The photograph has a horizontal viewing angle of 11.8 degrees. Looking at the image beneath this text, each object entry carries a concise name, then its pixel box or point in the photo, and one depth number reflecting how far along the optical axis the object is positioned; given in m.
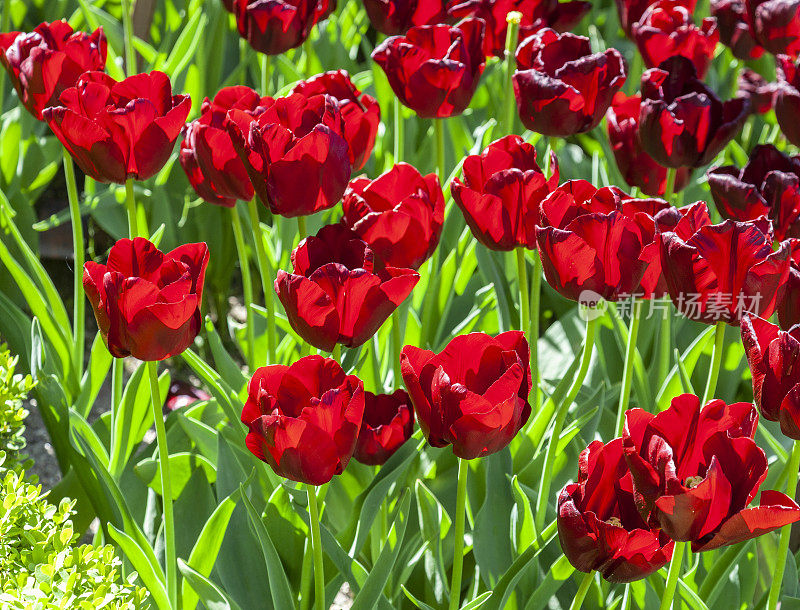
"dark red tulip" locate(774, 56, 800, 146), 2.71
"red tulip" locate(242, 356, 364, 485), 2.28
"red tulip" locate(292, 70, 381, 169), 2.56
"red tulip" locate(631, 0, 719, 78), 2.94
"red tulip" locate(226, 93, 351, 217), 2.45
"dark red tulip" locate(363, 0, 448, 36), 2.81
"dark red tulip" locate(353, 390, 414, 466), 2.44
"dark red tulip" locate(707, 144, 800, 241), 2.55
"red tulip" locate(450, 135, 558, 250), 2.46
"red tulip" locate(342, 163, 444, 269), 2.45
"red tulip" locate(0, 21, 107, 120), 2.60
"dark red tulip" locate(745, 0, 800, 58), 2.97
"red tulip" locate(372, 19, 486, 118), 2.63
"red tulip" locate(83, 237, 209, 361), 2.33
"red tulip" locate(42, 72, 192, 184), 2.49
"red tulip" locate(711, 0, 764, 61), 3.33
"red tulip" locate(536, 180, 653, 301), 2.37
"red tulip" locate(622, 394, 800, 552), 2.21
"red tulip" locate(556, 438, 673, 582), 2.25
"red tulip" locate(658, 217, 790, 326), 2.34
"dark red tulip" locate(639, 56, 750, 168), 2.63
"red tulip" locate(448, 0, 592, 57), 2.83
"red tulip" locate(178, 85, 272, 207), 2.50
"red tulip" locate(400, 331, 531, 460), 2.29
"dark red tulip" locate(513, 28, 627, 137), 2.59
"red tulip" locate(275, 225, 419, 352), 2.36
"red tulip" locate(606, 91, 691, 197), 2.70
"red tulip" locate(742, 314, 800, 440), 2.29
